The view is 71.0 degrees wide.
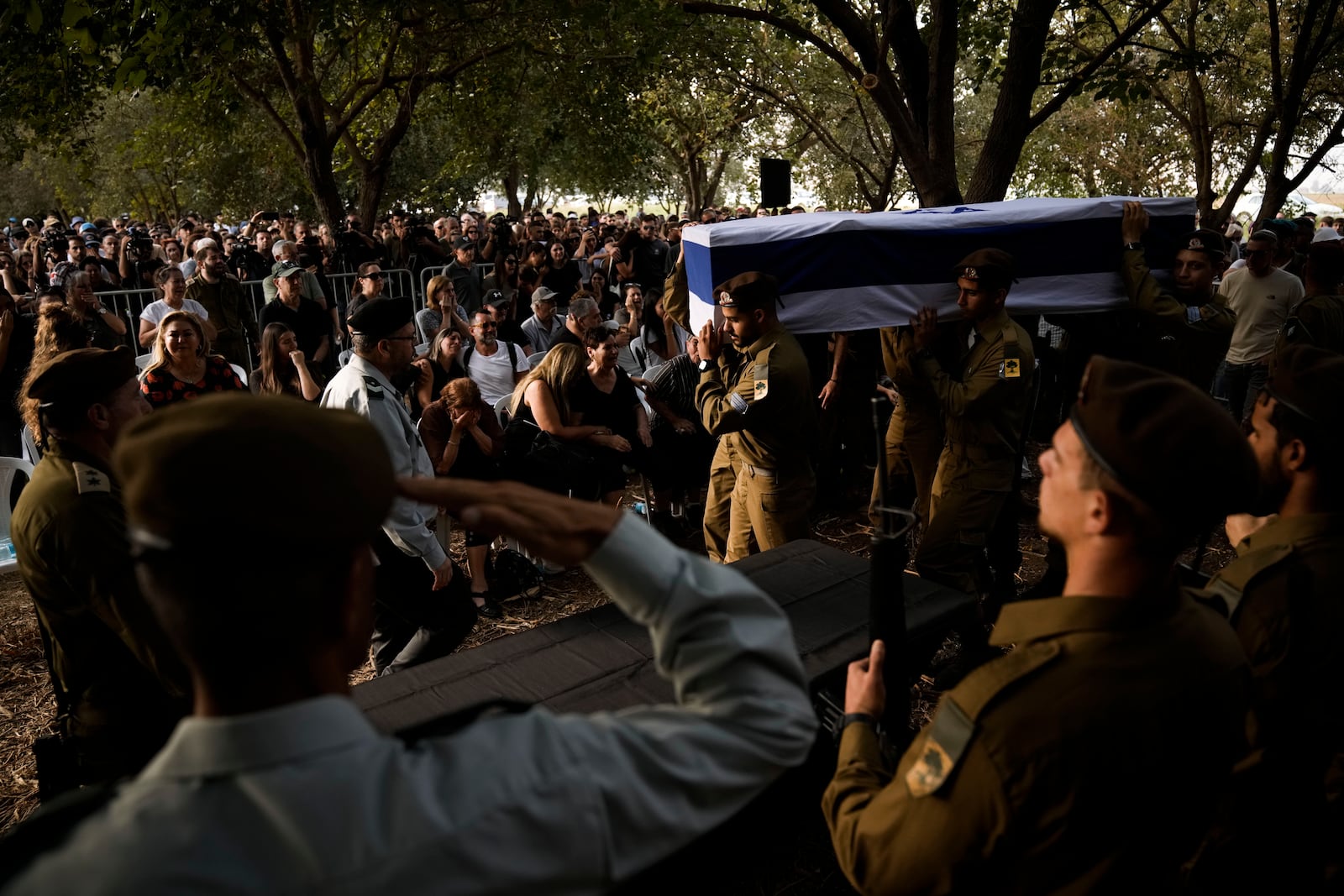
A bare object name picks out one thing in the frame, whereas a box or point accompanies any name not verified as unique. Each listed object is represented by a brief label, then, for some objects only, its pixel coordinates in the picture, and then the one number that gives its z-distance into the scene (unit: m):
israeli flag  4.51
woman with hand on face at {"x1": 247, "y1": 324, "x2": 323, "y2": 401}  5.66
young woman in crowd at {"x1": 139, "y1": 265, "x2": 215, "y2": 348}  7.06
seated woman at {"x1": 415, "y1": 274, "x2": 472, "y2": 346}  7.41
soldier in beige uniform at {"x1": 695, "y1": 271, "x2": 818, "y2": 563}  4.11
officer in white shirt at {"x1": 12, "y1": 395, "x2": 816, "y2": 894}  0.85
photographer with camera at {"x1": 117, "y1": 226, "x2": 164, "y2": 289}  9.62
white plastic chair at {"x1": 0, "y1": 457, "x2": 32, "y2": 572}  4.68
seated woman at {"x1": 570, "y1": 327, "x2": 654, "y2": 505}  5.57
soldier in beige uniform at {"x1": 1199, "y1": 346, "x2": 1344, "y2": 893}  1.83
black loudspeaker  9.24
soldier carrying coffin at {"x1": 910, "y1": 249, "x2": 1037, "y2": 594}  4.08
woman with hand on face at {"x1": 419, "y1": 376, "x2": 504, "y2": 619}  5.09
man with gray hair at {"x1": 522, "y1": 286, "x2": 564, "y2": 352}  7.51
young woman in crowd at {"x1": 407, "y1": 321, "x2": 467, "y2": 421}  5.92
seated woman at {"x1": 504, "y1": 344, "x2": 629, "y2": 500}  5.34
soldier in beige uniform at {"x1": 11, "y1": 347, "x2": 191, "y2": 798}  2.20
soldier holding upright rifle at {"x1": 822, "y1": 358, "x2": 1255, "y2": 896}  1.34
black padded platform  2.45
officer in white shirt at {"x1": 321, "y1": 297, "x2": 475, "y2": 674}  3.61
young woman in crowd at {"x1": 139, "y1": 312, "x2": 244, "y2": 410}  4.28
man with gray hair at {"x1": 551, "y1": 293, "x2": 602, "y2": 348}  6.04
